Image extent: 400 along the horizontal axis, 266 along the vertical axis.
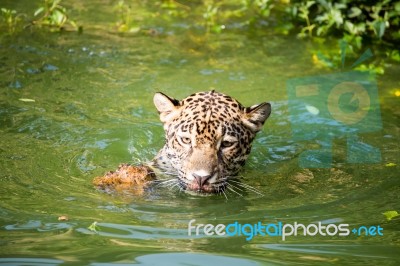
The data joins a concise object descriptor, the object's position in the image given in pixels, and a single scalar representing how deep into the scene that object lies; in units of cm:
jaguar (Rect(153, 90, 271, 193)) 1556
